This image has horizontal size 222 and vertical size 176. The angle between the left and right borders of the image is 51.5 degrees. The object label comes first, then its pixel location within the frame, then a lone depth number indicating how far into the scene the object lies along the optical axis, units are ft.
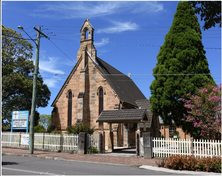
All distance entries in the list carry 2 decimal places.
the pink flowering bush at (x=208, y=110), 54.30
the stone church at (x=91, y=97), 92.38
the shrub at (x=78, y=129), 66.94
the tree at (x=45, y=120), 319.53
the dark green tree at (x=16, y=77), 102.12
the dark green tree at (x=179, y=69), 68.90
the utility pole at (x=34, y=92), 57.70
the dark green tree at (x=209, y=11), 23.93
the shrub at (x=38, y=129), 106.37
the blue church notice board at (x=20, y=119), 73.72
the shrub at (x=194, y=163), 37.22
